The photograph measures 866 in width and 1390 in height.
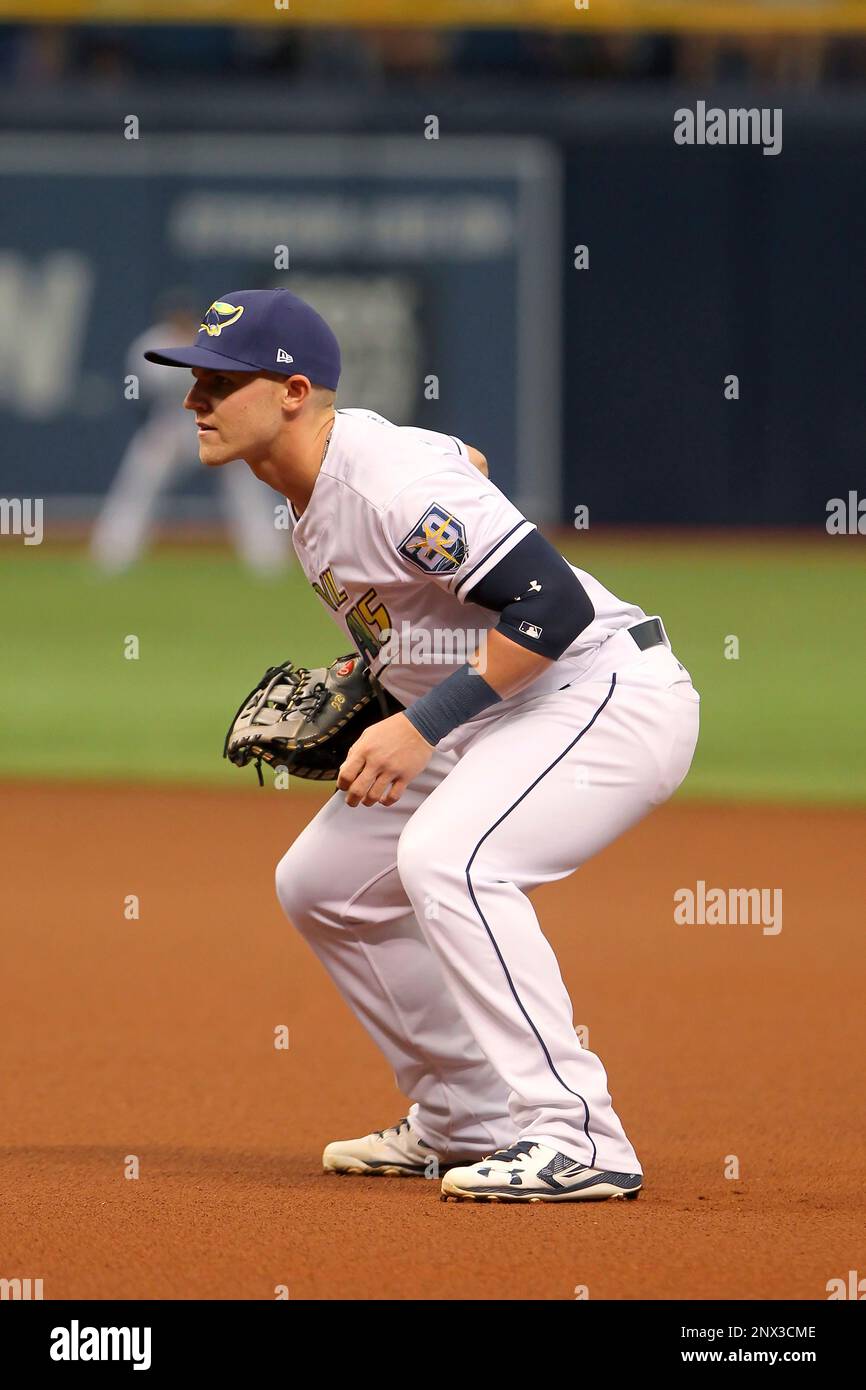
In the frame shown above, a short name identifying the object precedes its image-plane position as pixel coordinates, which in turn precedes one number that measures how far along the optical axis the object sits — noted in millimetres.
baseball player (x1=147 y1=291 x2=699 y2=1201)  7648
